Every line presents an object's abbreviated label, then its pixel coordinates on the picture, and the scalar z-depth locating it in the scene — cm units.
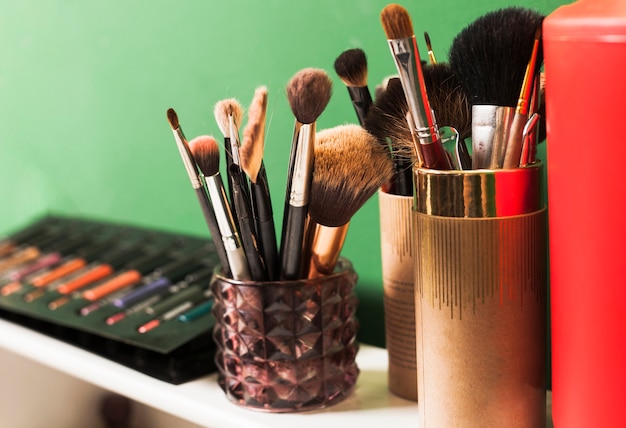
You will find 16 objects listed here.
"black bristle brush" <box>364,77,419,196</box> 48
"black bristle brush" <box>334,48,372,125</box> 53
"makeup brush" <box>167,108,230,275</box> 53
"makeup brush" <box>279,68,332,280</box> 49
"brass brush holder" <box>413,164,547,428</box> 44
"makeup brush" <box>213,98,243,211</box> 52
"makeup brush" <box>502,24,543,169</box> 43
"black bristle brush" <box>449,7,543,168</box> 43
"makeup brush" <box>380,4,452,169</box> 43
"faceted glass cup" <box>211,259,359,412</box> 55
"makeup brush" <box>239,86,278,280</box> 50
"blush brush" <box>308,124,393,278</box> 50
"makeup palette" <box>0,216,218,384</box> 65
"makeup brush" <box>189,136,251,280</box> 53
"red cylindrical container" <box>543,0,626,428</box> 36
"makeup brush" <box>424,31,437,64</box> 50
